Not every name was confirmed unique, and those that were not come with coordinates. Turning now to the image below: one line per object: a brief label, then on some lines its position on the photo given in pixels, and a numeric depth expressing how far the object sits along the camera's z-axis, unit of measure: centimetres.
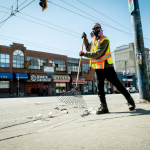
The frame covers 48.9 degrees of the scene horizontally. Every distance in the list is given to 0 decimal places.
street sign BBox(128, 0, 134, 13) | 566
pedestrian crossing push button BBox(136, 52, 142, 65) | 542
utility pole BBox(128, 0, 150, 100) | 528
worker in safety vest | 387
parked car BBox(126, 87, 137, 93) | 3856
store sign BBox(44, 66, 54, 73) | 3185
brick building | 2711
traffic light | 931
